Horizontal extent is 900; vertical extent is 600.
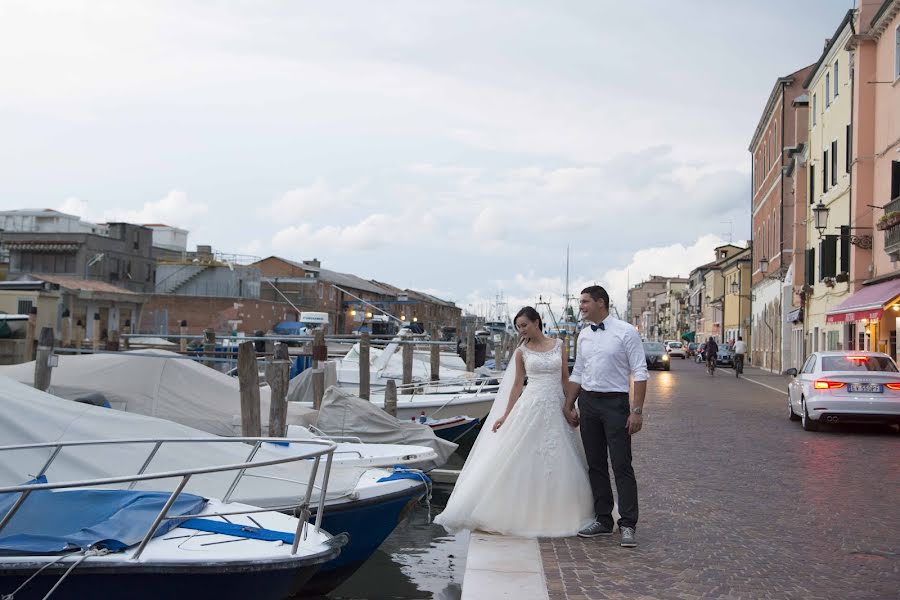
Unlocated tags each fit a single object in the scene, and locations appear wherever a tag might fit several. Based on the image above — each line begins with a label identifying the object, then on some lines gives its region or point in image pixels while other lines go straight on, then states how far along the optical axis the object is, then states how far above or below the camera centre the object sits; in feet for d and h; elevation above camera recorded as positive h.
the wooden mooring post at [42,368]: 50.01 -1.52
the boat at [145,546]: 20.59 -4.47
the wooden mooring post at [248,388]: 44.65 -1.93
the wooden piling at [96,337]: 100.41 +0.32
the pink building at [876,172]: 91.50 +20.05
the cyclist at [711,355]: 148.97 +1.04
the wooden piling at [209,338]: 83.82 +0.50
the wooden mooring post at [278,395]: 45.27 -2.25
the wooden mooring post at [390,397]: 62.44 -2.93
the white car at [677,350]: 289.53 +3.14
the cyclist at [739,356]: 144.23 +1.00
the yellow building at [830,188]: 112.78 +22.30
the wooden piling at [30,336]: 87.89 +0.15
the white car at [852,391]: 57.93 -1.42
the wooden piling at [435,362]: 90.38 -0.91
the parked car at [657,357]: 168.45 +0.53
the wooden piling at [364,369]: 67.00 -1.35
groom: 26.30 -1.14
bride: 27.43 -3.18
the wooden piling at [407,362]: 81.51 -0.91
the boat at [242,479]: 29.55 -3.94
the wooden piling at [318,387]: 60.75 -2.41
